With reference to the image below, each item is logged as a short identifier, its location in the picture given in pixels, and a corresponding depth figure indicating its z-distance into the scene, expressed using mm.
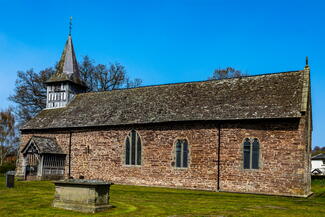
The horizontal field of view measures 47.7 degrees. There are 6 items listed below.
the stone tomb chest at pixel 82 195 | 14227
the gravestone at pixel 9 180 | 23906
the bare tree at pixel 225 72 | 57781
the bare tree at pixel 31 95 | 53719
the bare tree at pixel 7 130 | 65812
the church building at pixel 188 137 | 23953
